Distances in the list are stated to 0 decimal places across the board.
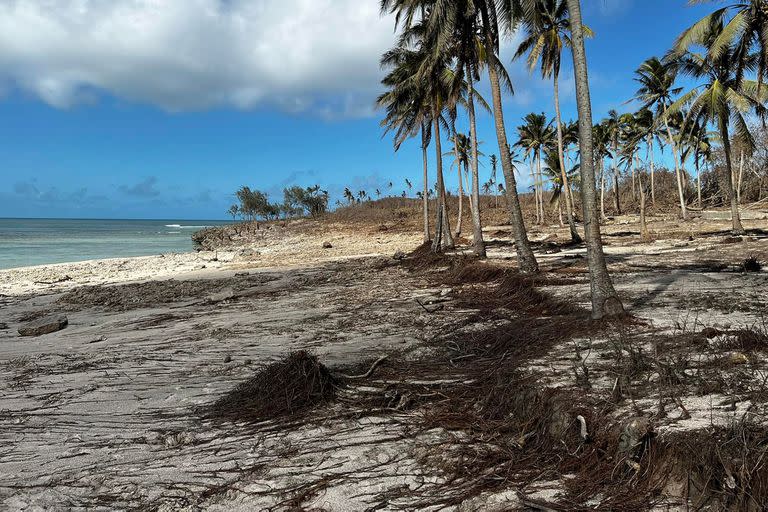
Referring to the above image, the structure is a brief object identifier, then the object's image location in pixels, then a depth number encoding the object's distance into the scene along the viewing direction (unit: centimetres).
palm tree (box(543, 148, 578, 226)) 3891
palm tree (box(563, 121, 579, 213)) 3509
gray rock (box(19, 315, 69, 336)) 950
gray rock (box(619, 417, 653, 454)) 296
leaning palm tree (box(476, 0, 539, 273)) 1224
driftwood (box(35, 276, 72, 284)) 1939
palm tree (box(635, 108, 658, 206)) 3394
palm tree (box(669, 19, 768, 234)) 1728
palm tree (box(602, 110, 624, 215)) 3872
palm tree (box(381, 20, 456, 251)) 1883
